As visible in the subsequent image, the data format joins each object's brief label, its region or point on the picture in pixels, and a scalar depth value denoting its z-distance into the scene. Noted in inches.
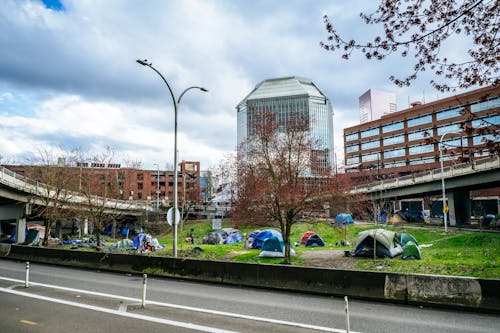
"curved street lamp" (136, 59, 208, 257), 621.9
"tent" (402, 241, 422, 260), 888.3
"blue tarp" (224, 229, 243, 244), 1638.0
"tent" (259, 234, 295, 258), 1002.7
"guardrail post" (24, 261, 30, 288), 510.2
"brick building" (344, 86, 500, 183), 3097.9
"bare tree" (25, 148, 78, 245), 1242.6
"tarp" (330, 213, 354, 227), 864.3
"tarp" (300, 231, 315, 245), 1353.3
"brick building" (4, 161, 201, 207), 1379.2
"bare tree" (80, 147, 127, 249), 1083.0
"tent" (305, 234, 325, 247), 1315.2
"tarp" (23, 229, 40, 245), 1626.0
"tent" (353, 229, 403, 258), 925.8
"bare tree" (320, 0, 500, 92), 243.4
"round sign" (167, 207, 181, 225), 645.4
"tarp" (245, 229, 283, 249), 1213.6
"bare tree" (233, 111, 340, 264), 798.5
